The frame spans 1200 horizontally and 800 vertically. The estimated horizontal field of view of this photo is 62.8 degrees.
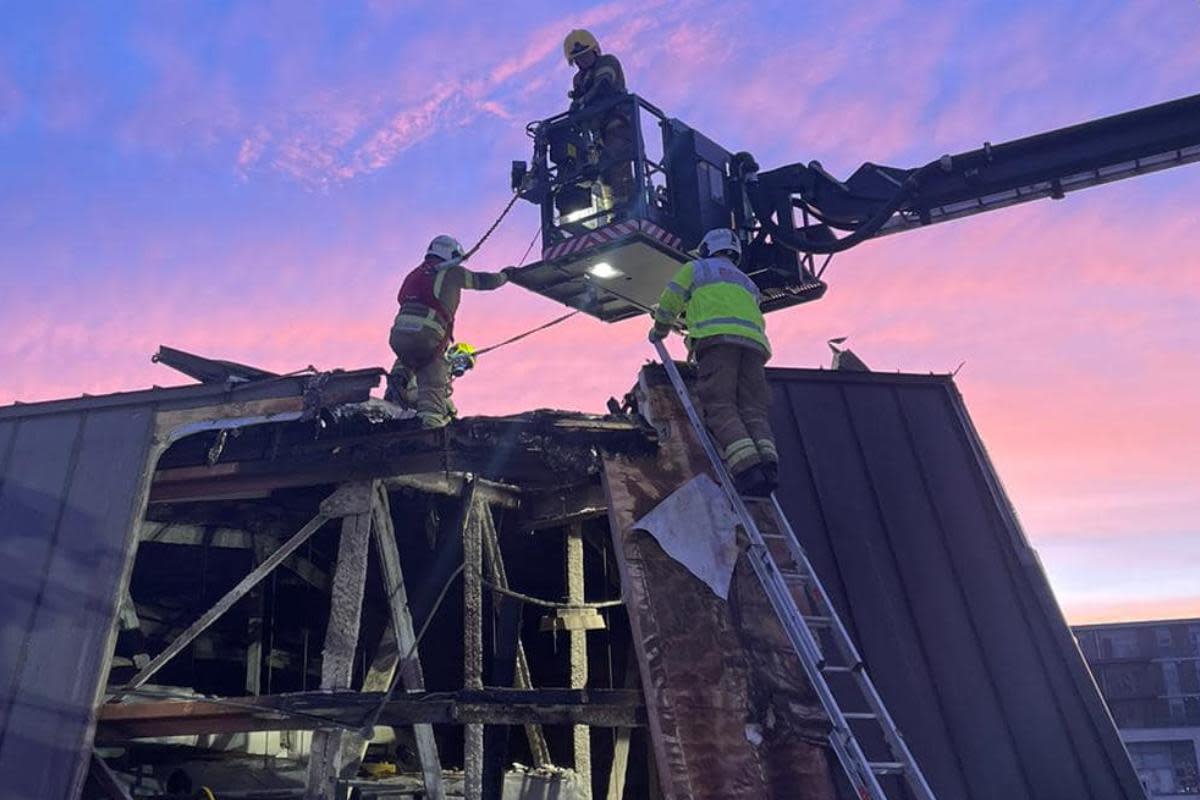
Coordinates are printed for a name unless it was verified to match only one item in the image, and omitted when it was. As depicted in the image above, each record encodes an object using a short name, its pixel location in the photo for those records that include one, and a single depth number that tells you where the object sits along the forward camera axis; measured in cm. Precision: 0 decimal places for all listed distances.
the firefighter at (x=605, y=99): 1150
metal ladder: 488
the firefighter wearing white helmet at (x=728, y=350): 635
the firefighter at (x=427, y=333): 822
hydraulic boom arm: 984
